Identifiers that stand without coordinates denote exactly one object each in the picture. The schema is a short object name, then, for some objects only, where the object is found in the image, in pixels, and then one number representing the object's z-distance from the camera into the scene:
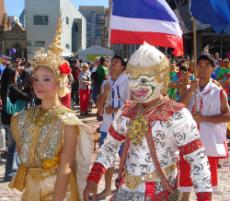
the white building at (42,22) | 62.56
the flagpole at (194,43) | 4.35
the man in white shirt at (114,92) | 6.21
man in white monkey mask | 2.98
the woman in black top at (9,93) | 7.16
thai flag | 5.01
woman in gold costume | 3.27
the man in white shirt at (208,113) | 5.11
